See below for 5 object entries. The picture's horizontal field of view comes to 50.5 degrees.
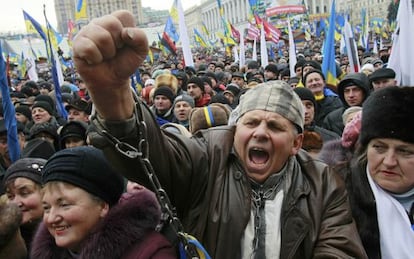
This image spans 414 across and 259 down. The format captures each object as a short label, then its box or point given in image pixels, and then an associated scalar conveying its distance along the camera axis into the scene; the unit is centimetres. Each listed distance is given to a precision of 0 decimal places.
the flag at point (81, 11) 1263
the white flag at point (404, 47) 366
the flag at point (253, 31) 1769
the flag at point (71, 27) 1823
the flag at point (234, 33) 2283
